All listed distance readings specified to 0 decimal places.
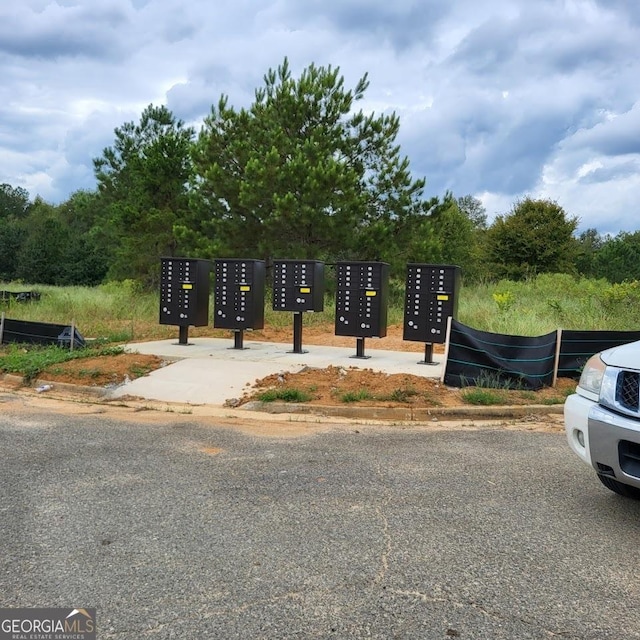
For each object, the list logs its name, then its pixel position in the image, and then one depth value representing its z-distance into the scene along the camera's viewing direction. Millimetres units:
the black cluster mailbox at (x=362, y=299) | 11320
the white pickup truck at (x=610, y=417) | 3914
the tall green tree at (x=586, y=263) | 37103
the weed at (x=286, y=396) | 8530
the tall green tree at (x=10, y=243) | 62469
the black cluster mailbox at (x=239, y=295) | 12188
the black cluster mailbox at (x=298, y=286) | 11992
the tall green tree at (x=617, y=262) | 37281
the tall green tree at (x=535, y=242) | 32844
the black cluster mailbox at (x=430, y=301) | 10812
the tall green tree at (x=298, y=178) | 21062
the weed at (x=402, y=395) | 8484
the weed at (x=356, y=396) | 8445
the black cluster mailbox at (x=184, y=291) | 12555
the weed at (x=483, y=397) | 8320
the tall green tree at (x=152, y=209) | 29328
